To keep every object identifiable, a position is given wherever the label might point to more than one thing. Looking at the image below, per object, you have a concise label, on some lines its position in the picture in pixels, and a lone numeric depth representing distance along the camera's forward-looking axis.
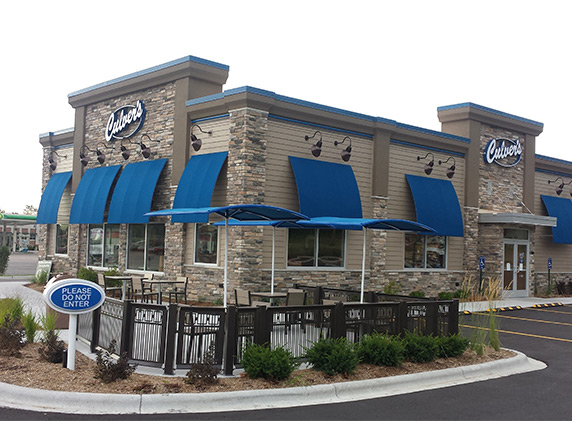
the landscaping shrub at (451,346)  10.34
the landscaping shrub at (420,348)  9.88
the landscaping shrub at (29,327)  10.52
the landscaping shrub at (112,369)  7.90
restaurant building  18.53
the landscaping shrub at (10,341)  9.43
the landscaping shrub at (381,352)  9.43
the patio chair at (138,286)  15.57
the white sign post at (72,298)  8.63
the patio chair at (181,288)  17.30
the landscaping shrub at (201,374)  8.00
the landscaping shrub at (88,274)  20.35
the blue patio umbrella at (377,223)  13.30
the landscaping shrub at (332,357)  8.74
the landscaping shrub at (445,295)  21.72
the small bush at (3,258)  29.22
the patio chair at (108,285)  16.72
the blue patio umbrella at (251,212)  11.56
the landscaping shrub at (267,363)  8.23
